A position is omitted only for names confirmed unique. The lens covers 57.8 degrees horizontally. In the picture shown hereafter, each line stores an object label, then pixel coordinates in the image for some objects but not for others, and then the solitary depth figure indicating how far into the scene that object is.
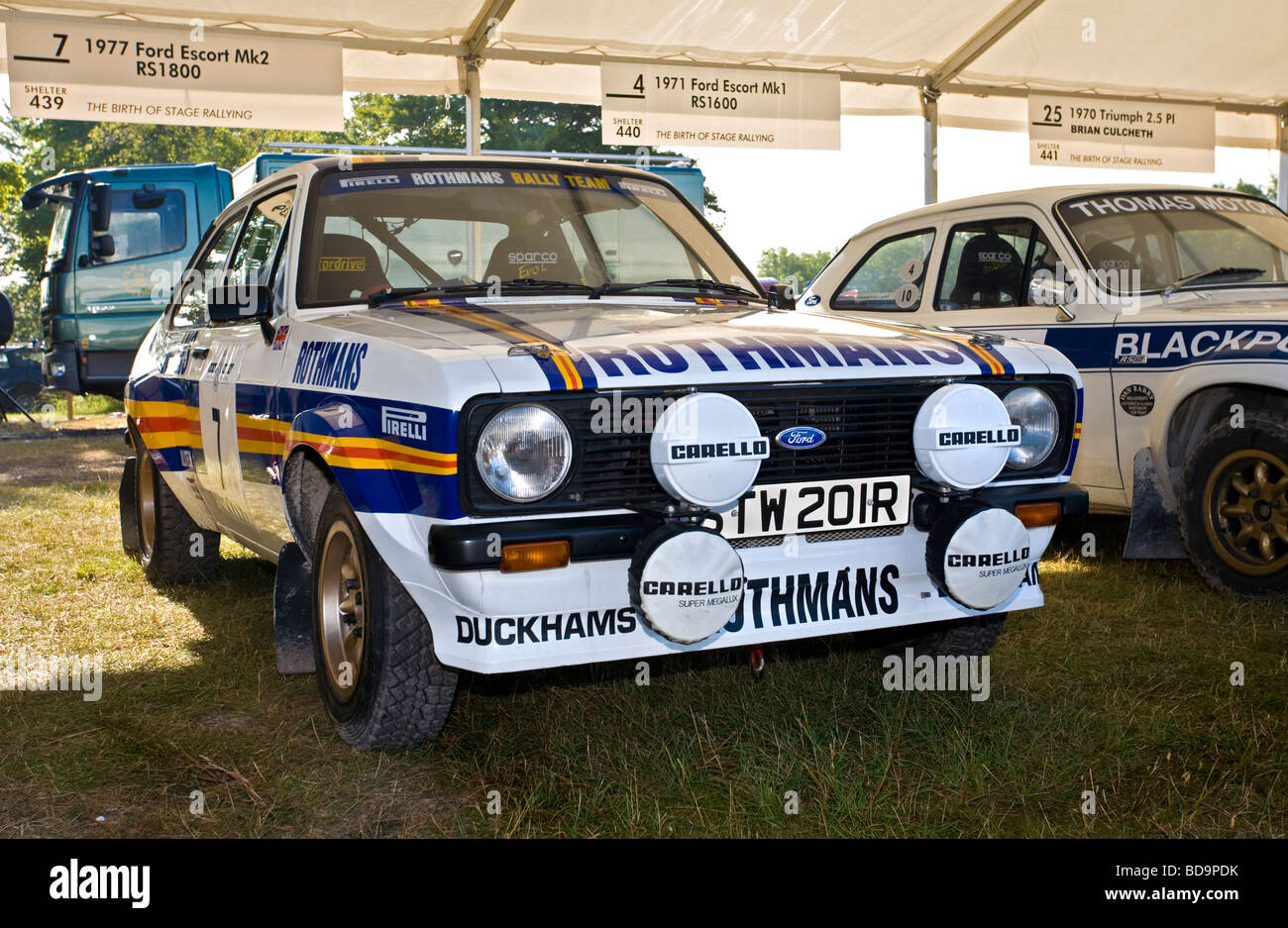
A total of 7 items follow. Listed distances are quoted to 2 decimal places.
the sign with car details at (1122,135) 10.10
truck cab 12.90
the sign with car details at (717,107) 9.04
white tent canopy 8.44
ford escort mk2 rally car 2.60
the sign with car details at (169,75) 7.74
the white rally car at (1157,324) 4.57
